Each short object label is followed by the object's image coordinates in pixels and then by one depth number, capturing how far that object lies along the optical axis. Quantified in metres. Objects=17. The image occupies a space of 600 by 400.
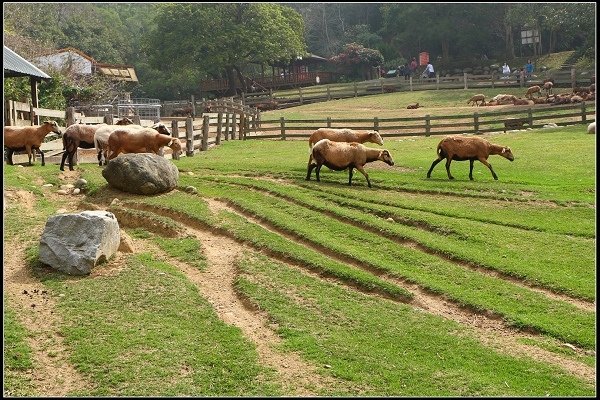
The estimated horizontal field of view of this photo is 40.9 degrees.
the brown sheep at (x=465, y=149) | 20.25
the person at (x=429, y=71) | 64.31
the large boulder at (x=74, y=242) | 11.92
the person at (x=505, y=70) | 56.06
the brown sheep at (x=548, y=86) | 48.59
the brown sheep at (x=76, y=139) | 19.84
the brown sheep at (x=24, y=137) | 19.81
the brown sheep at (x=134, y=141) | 19.48
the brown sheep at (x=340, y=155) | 18.80
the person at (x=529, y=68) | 56.50
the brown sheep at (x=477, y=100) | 46.12
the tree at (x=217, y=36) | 60.19
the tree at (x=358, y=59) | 71.56
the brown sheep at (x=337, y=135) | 21.97
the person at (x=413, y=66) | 69.74
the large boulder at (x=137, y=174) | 16.59
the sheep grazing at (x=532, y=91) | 47.41
